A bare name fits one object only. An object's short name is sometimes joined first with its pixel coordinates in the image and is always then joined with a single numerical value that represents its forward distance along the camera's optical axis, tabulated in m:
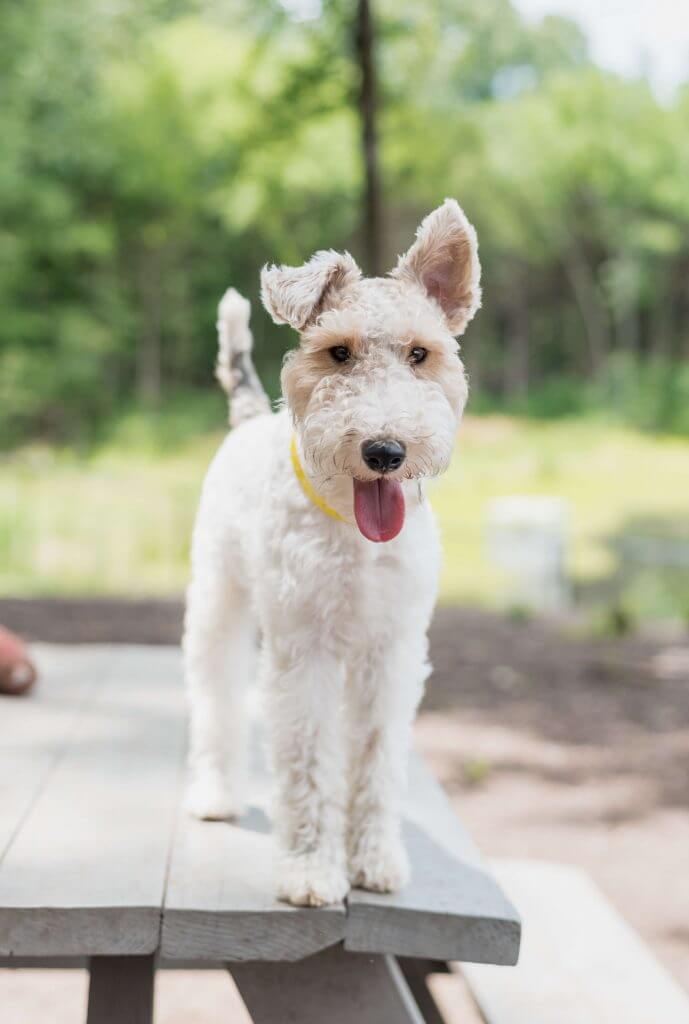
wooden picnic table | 1.98
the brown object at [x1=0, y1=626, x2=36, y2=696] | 3.29
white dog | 1.83
